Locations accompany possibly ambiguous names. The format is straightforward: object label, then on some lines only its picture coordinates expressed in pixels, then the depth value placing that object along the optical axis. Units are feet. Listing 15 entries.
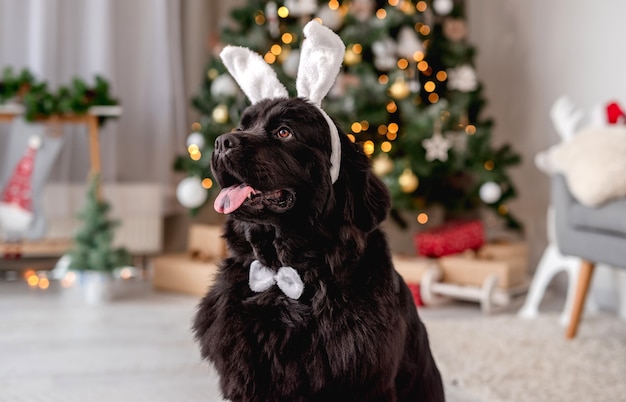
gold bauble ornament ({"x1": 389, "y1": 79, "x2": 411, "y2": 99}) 10.78
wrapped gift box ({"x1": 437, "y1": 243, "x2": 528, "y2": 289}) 10.07
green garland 10.49
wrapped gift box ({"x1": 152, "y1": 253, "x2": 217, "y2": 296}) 10.85
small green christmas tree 10.34
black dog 3.96
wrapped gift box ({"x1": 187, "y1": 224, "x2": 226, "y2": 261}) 11.30
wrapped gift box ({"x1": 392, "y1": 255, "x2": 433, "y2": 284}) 10.23
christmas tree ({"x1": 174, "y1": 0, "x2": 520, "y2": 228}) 10.62
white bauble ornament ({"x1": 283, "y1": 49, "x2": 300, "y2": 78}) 10.82
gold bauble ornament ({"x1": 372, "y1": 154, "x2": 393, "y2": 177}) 10.50
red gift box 10.60
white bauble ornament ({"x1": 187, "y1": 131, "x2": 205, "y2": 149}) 10.97
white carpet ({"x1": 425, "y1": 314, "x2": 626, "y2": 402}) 6.45
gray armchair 7.38
